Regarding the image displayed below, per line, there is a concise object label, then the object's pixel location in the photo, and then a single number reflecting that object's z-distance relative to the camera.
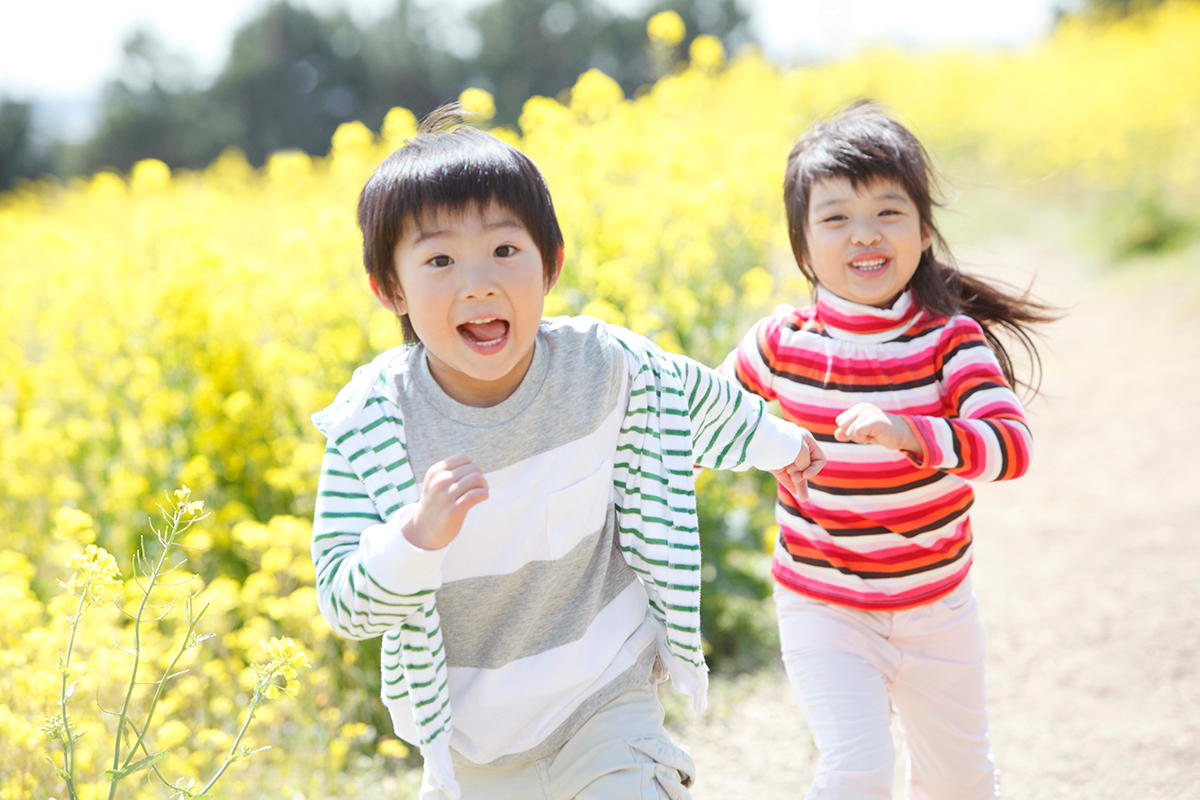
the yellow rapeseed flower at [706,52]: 5.72
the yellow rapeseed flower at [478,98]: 3.83
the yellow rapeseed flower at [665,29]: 5.08
